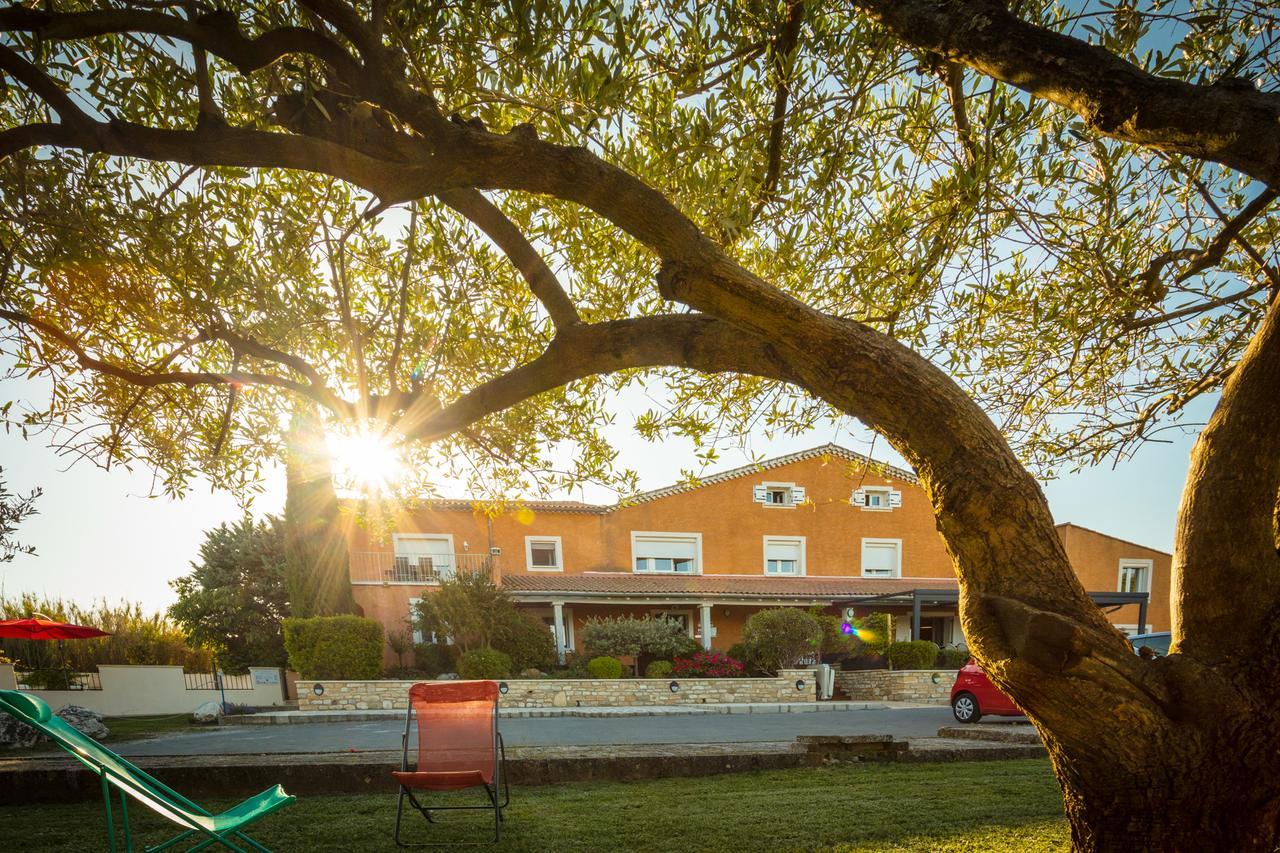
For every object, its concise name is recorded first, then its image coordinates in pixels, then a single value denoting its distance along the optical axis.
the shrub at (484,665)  17.30
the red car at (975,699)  12.88
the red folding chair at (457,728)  5.43
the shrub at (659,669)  18.73
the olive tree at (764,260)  2.63
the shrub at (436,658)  19.50
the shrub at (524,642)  18.52
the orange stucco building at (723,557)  23.64
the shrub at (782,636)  18.94
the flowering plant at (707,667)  18.61
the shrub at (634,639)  19.55
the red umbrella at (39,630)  12.55
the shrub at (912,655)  20.45
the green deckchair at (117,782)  2.98
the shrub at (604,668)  18.08
